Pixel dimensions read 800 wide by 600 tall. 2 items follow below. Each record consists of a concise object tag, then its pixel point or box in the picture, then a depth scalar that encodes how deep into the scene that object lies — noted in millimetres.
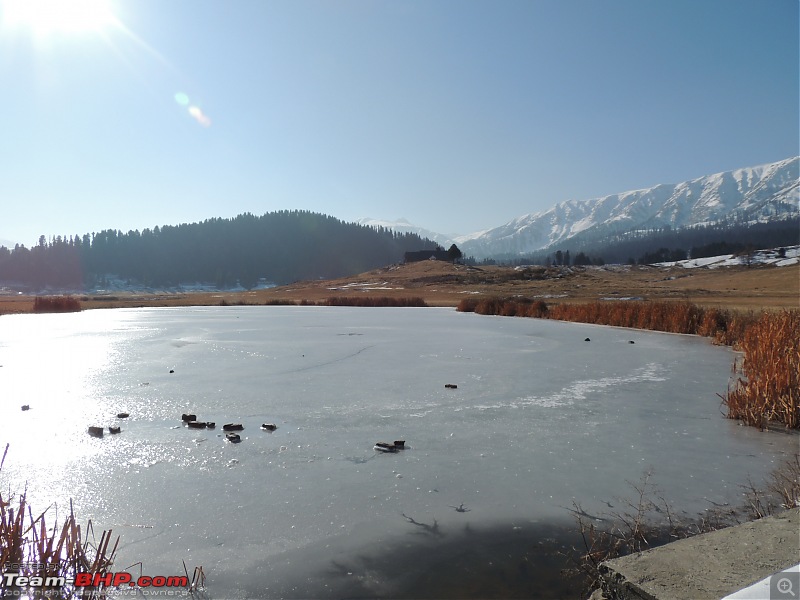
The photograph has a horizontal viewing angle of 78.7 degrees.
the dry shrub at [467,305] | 32531
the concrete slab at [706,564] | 2434
